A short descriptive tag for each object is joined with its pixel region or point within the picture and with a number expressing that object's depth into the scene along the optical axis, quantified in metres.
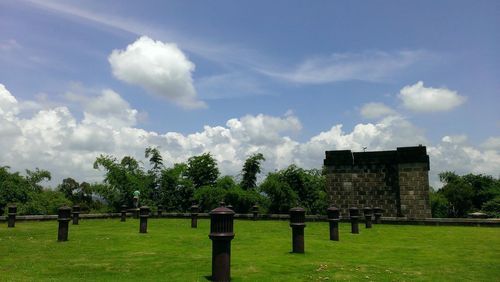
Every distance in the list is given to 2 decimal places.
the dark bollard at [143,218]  14.31
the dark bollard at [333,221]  12.03
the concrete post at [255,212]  23.07
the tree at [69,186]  51.74
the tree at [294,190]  31.52
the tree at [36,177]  33.34
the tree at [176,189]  34.88
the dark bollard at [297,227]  9.27
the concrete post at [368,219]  16.39
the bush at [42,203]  29.51
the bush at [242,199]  31.86
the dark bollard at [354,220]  14.00
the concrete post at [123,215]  21.28
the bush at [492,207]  31.78
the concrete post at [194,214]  17.41
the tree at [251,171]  34.31
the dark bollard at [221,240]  6.42
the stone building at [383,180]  21.48
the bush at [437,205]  44.06
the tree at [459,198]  52.85
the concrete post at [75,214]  18.88
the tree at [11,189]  29.59
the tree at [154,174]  36.03
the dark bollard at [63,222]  11.56
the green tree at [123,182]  35.19
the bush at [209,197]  32.12
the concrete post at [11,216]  17.06
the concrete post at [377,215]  19.17
